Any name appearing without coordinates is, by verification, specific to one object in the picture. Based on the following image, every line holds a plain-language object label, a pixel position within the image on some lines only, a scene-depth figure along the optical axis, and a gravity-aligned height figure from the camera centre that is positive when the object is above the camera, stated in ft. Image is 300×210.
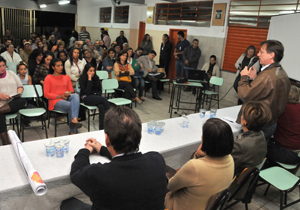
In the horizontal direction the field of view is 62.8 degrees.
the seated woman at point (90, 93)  12.92 -2.54
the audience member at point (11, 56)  18.85 -1.28
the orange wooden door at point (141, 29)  33.03 +2.69
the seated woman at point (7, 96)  10.51 -2.49
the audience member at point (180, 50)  25.69 +0.25
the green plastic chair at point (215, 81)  18.49 -1.93
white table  5.04 -2.77
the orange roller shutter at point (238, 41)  20.65 +1.41
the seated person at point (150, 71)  21.50 -1.86
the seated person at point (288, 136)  8.63 -2.63
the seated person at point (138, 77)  20.37 -2.26
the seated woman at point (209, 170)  4.71 -2.18
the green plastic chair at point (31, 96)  11.14 -2.79
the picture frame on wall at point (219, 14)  22.65 +3.79
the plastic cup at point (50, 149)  6.01 -2.56
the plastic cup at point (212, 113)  10.47 -2.41
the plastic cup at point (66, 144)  6.27 -2.51
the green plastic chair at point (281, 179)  7.40 -3.64
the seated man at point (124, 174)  3.73 -1.92
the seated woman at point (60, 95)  12.07 -2.52
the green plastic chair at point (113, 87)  13.89 -2.43
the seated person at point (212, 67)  22.52 -1.14
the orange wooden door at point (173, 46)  28.09 +0.66
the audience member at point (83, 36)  34.05 +1.18
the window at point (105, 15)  37.97 +4.90
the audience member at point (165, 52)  27.04 -0.08
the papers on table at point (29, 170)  4.55 -2.55
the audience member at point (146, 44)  29.68 +0.65
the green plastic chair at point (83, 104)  12.65 -3.07
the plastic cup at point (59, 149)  5.99 -2.54
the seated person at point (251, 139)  6.39 -2.14
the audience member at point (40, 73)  14.41 -1.83
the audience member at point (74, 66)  15.81 -1.42
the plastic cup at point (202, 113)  10.16 -2.38
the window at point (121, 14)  34.14 +4.72
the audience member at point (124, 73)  17.43 -1.79
